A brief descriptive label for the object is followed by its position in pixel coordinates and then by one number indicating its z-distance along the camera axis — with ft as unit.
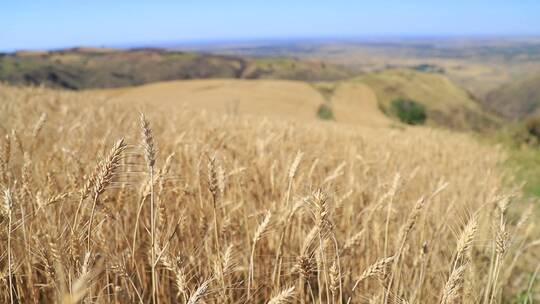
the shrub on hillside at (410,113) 165.99
